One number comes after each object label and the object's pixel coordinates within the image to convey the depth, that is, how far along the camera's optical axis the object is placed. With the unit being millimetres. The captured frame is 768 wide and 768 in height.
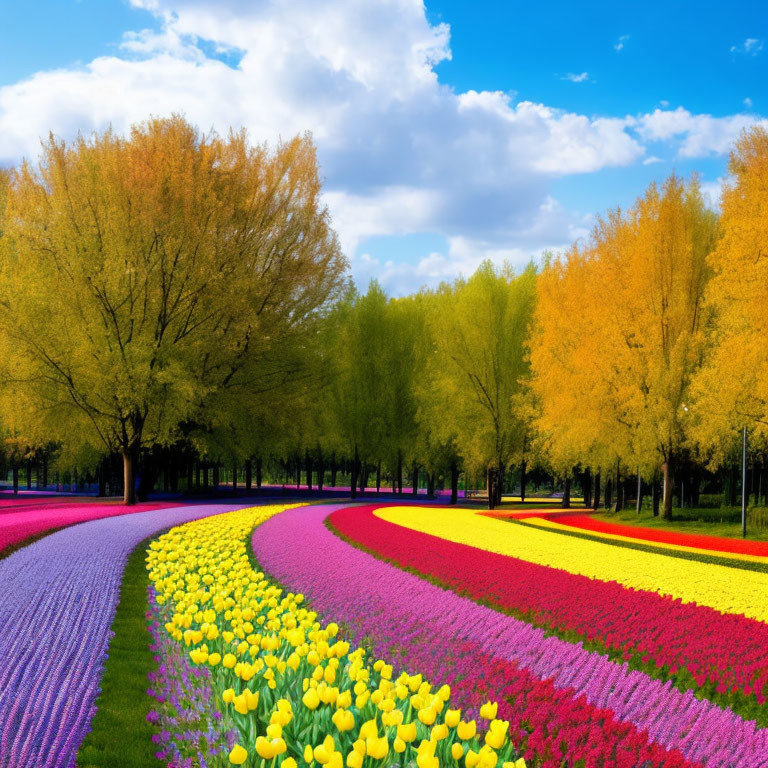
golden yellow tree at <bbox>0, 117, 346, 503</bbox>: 25109
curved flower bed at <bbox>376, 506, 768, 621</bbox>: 10047
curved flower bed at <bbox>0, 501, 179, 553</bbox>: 13910
